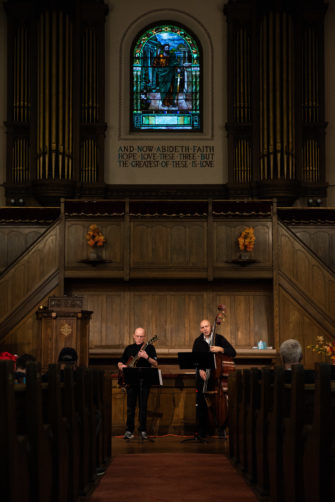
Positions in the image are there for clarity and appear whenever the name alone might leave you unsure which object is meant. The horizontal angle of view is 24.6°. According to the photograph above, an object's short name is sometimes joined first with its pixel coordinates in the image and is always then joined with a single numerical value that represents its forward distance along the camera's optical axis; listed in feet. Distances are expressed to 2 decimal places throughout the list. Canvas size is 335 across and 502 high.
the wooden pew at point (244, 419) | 24.03
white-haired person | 19.90
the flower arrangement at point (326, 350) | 35.17
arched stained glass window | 61.52
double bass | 35.83
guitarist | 36.20
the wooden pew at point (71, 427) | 18.33
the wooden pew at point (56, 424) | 16.15
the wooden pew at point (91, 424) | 22.71
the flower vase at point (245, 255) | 49.08
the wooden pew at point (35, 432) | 14.19
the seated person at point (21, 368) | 23.64
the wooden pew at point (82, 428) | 20.59
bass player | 35.55
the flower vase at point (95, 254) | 49.02
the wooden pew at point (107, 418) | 27.99
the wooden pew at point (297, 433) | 15.84
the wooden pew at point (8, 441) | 12.23
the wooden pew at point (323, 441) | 14.51
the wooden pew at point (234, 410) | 26.68
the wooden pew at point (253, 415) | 21.98
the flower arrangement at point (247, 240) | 49.21
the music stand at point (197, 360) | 34.19
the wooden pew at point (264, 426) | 19.58
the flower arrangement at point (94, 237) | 49.26
